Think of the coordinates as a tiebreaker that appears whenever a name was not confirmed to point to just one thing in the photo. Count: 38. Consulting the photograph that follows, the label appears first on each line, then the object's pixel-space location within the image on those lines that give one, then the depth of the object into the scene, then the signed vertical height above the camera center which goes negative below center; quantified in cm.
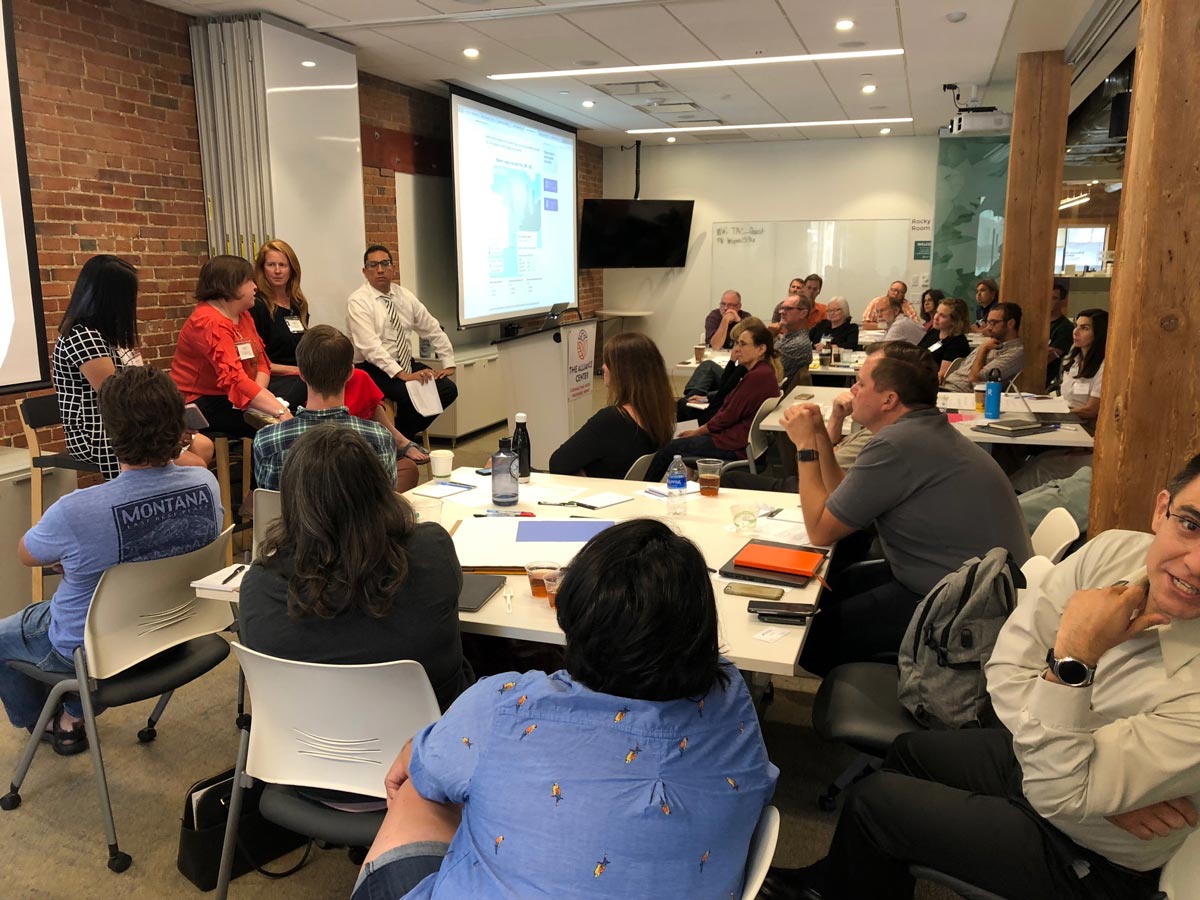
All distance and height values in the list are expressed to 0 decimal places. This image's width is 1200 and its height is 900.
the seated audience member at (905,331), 777 -47
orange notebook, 231 -73
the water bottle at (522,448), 336 -63
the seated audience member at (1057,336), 761 -52
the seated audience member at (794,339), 634 -44
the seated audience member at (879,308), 939 -36
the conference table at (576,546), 201 -76
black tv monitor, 1085 +51
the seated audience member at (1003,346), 588 -46
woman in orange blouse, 453 -38
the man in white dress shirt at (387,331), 598 -36
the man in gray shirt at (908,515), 253 -67
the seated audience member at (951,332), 687 -43
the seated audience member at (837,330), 830 -50
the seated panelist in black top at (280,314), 508 -21
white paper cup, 337 -68
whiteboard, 1108 +22
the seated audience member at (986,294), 866 -19
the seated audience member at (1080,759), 145 -78
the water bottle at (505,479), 301 -67
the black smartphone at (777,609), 210 -77
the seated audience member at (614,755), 115 -63
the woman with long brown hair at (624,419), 374 -59
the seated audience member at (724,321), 832 -43
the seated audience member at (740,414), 477 -72
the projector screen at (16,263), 402 +7
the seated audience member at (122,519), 236 -64
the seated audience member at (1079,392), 427 -64
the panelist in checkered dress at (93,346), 365 -27
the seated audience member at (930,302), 935 -28
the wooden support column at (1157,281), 216 -2
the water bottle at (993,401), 473 -65
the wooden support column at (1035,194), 640 +57
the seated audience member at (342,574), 178 -58
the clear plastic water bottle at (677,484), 296 -69
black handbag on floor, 219 -135
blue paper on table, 262 -75
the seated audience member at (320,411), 308 -46
